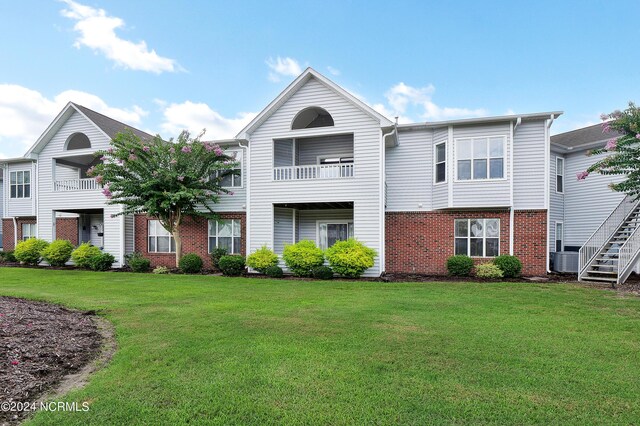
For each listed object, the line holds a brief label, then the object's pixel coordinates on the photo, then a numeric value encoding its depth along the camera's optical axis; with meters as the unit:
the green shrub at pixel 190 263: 15.67
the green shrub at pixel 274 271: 14.14
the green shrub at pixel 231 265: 14.84
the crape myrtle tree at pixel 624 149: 11.22
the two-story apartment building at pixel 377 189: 13.91
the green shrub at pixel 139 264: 16.41
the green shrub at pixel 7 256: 19.70
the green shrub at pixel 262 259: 14.34
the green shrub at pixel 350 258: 13.24
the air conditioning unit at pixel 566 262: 14.79
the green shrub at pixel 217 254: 16.16
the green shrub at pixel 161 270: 15.70
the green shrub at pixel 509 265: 13.14
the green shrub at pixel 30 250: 18.11
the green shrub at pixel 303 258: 13.77
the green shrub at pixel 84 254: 17.03
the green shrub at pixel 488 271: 13.08
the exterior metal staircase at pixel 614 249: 11.73
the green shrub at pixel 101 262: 16.83
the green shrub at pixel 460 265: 13.60
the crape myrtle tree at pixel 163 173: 14.91
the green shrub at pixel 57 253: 17.50
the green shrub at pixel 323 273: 13.59
